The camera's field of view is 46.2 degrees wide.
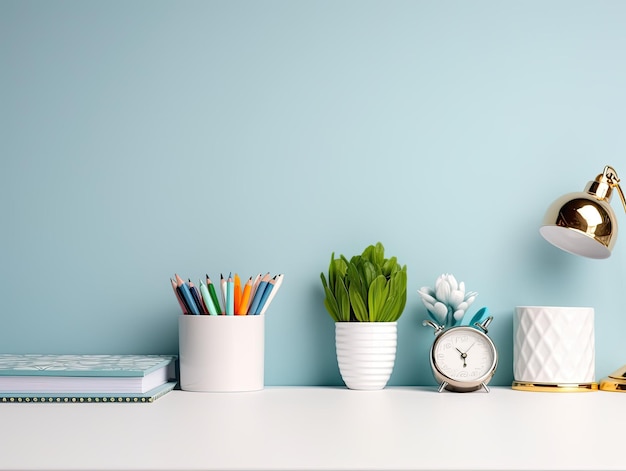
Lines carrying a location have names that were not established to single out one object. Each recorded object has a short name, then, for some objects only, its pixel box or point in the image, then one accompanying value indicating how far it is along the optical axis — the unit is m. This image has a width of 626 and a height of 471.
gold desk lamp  1.21
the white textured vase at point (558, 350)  1.22
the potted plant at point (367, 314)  1.22
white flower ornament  1.24
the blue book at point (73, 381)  1.07
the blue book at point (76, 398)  1.06
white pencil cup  1.17
